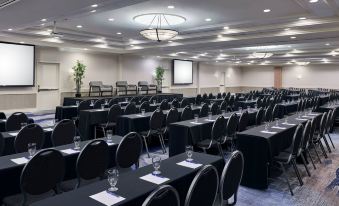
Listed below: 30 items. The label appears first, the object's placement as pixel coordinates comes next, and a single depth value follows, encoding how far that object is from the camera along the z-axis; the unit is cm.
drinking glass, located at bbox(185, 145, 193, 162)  329
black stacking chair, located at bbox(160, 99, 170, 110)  944
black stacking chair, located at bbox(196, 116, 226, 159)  541
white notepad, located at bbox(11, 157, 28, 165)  318
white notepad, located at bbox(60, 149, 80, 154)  362
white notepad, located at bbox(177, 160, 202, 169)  305
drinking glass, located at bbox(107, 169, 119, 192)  239
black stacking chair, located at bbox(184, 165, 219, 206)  207
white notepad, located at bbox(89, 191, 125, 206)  217
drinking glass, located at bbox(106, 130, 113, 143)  419
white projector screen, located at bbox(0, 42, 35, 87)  1276
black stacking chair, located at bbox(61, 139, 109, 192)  318
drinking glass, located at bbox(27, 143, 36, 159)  336
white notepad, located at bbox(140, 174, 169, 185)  260
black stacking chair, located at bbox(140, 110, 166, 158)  644
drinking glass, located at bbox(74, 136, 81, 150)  383
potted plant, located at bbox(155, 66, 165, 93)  2016
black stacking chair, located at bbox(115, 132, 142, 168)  362
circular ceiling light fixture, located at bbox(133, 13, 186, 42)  915
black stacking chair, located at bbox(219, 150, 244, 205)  247
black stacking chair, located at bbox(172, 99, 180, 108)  1009
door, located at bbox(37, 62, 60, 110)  1459
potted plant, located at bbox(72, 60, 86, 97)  1545
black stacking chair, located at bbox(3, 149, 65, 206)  274
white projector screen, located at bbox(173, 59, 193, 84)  2266
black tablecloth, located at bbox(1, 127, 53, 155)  454
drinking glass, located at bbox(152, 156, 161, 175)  283
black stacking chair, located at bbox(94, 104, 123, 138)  751
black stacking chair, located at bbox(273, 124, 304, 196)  433
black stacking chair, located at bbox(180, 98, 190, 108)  1047
